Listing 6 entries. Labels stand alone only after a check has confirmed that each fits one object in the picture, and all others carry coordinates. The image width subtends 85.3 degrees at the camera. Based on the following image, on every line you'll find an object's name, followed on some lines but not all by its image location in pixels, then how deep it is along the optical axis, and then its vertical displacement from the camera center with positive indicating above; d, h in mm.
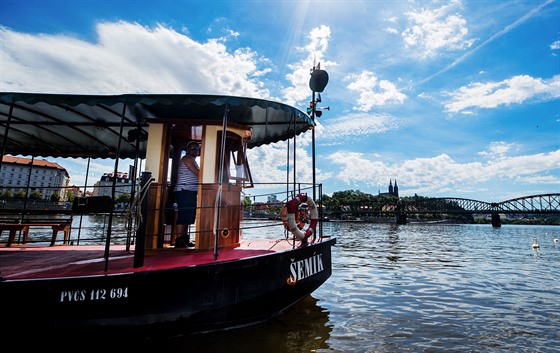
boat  3455 -637
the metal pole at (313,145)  6219 +1465
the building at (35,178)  101575 +11664
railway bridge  93006 +5405
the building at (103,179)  94712 +10686
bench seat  5984 -350
